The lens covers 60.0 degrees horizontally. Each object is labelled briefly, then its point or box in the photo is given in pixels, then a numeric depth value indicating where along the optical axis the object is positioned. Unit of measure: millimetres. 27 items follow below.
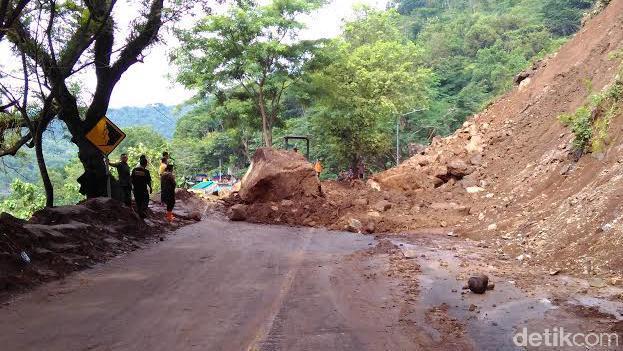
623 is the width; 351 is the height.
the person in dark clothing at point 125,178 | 13953
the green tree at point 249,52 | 25906
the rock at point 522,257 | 9375
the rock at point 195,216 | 16953
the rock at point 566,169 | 12250
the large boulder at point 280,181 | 19766
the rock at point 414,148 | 37306
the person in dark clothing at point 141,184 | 14078
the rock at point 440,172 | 19938
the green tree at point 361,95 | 31105
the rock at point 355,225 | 15888
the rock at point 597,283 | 6920
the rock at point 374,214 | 17203
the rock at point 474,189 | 17109
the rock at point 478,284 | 7194
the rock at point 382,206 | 18159
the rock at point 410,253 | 10309
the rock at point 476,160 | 19248
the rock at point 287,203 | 18953
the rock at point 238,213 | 18062
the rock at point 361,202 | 18781
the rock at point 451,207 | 15773
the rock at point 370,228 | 15609
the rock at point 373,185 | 22297
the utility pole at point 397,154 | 40188
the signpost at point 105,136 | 13078
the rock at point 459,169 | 19141
